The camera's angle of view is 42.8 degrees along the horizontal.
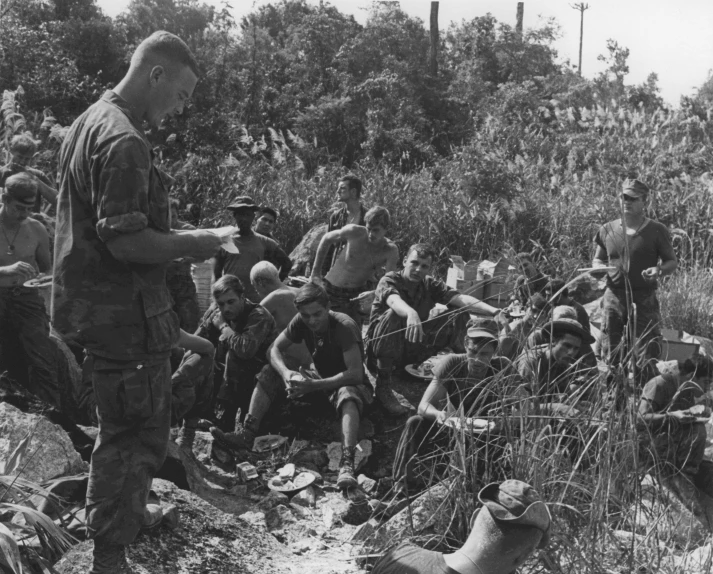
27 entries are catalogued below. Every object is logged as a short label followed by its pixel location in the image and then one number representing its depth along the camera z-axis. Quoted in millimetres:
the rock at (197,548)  3523
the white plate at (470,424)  3875
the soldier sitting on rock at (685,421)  5285
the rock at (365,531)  4539
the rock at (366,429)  6319
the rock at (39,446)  4055
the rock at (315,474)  5679
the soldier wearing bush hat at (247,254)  7770
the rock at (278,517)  5008
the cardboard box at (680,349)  7785
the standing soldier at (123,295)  3020
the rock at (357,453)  5855
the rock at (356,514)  5109
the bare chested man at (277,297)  6680
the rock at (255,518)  4934
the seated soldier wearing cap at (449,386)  4992
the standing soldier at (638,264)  6805
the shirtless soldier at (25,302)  6066
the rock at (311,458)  6062
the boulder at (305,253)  10296
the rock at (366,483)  5548
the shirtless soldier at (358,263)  7773
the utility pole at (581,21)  33144
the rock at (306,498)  5402
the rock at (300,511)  5211
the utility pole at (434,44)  23844
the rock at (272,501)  5227
